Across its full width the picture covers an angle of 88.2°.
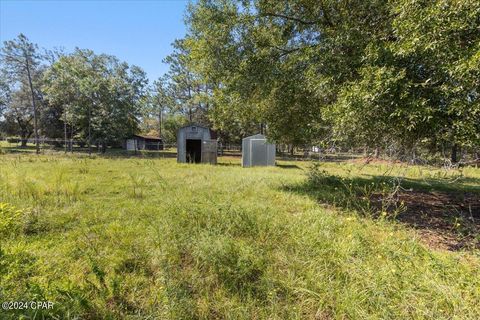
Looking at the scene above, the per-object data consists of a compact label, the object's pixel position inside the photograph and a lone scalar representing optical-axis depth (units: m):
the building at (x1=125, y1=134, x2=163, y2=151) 40.62
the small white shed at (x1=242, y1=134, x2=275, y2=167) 17.19
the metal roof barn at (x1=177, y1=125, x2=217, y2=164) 18.09
